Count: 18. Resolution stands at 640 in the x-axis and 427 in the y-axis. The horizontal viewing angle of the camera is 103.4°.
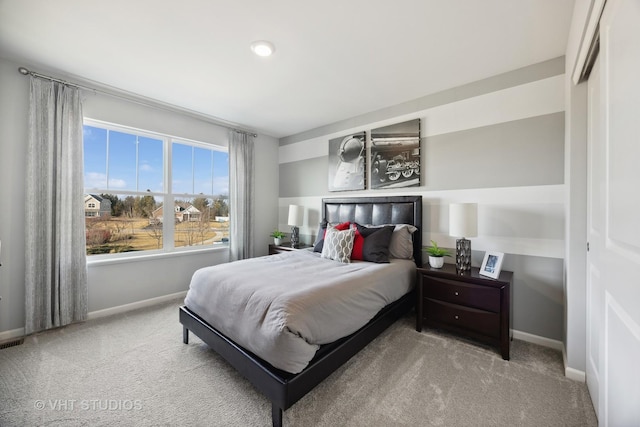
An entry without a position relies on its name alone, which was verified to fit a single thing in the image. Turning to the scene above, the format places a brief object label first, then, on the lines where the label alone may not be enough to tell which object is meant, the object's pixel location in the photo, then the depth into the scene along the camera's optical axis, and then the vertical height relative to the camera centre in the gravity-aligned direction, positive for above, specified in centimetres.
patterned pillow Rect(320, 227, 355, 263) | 277 -37
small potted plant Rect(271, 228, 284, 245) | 429 -41
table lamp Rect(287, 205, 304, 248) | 414 -12
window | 301 +29
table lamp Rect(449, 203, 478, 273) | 236 -12
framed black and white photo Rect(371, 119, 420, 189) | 310 +74
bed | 146 -95
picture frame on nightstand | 222 -47
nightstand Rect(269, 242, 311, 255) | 392 -55
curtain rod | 247 +139
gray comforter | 150 -64
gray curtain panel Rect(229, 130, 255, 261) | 402 +30
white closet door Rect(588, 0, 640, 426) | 77 -2
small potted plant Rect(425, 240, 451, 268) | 257 -45
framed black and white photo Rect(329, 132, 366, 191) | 363 +75
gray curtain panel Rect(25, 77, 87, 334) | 244 +2
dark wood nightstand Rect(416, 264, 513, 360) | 211 -84
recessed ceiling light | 210 +140
